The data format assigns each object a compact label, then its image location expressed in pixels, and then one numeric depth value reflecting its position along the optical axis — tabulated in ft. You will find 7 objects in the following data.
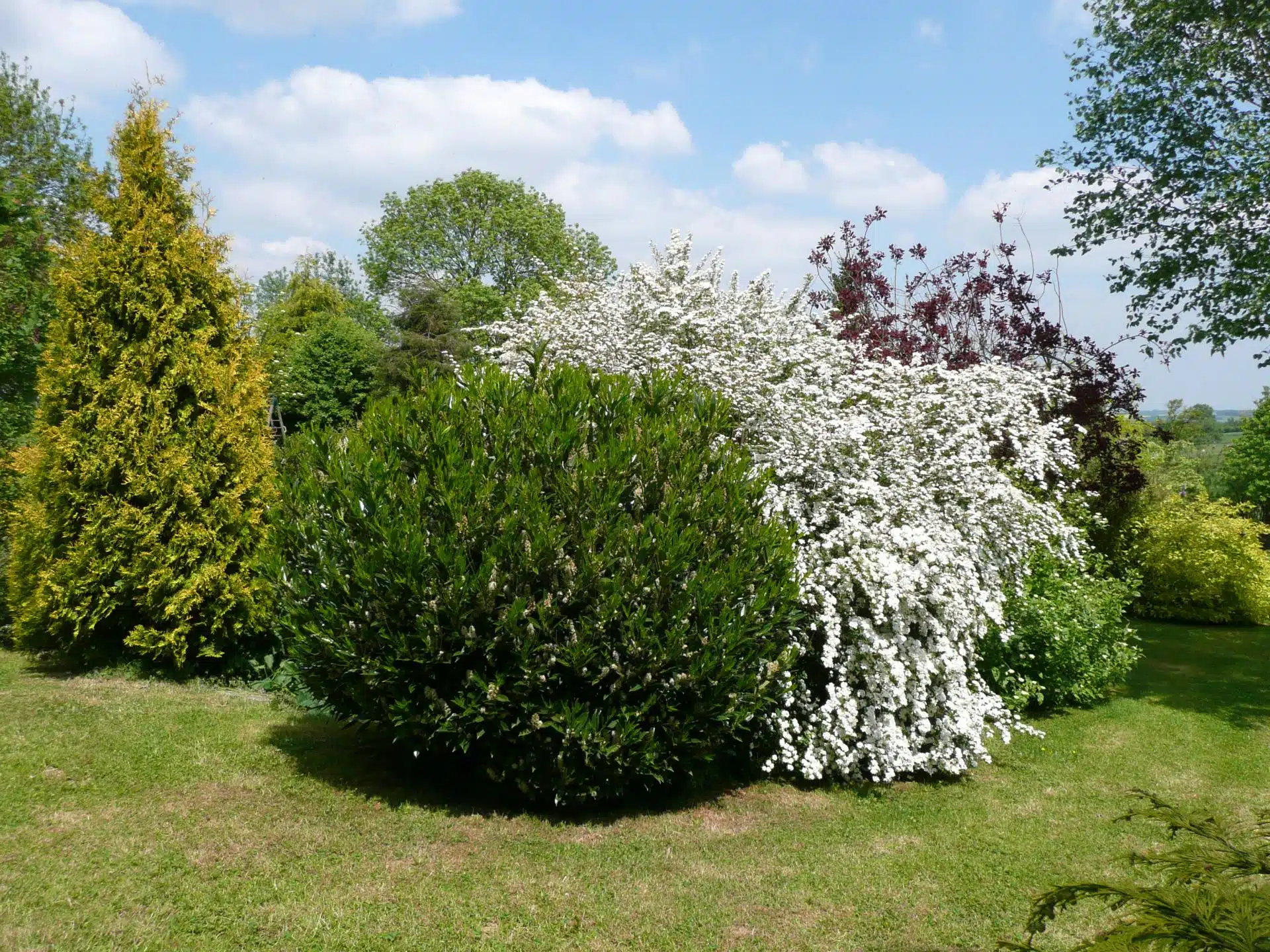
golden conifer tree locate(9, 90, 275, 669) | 26.58
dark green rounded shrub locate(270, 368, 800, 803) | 17.61
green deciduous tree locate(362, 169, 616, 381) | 106.11
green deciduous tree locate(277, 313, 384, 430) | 102.27
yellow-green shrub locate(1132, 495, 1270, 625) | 49.49
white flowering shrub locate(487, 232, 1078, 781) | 21.95
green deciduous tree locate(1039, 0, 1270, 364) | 37.73
